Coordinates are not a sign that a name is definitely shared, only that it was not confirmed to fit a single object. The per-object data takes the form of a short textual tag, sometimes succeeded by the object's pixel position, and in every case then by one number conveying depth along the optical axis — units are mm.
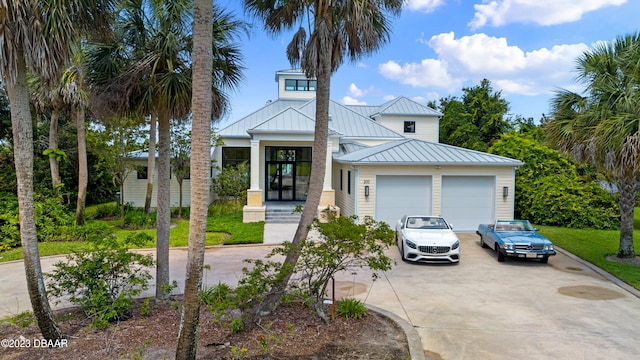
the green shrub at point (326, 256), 5941
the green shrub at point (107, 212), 18920
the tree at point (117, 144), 16891
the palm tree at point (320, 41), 6930
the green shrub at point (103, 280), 6039
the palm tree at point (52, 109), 14868
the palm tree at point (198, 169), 4543
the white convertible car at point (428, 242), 10719
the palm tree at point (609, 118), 9422
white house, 15617
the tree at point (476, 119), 34938
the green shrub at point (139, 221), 16094
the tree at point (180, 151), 18031
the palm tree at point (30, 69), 5176
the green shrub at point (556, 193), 16875
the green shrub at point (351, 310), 6547
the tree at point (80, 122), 14602
